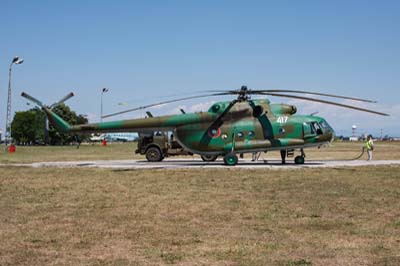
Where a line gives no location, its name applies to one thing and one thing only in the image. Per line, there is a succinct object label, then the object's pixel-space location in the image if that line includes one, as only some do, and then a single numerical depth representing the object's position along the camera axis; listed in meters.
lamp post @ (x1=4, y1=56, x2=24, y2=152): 50.53
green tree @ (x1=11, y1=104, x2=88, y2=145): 123.69
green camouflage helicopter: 26.56
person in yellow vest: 32.47
